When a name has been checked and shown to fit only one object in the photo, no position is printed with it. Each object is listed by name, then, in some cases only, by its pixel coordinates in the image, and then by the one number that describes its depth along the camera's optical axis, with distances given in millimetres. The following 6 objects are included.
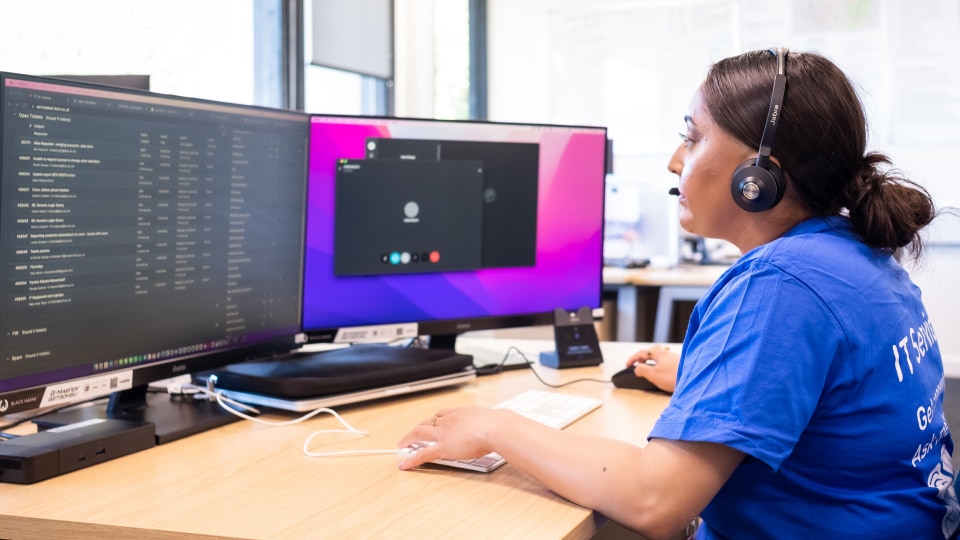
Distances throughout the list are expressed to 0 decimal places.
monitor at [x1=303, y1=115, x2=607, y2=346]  1591
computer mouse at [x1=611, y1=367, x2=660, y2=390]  1599
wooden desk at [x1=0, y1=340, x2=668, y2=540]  926
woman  917
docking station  1049
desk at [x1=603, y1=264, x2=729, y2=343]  3729
